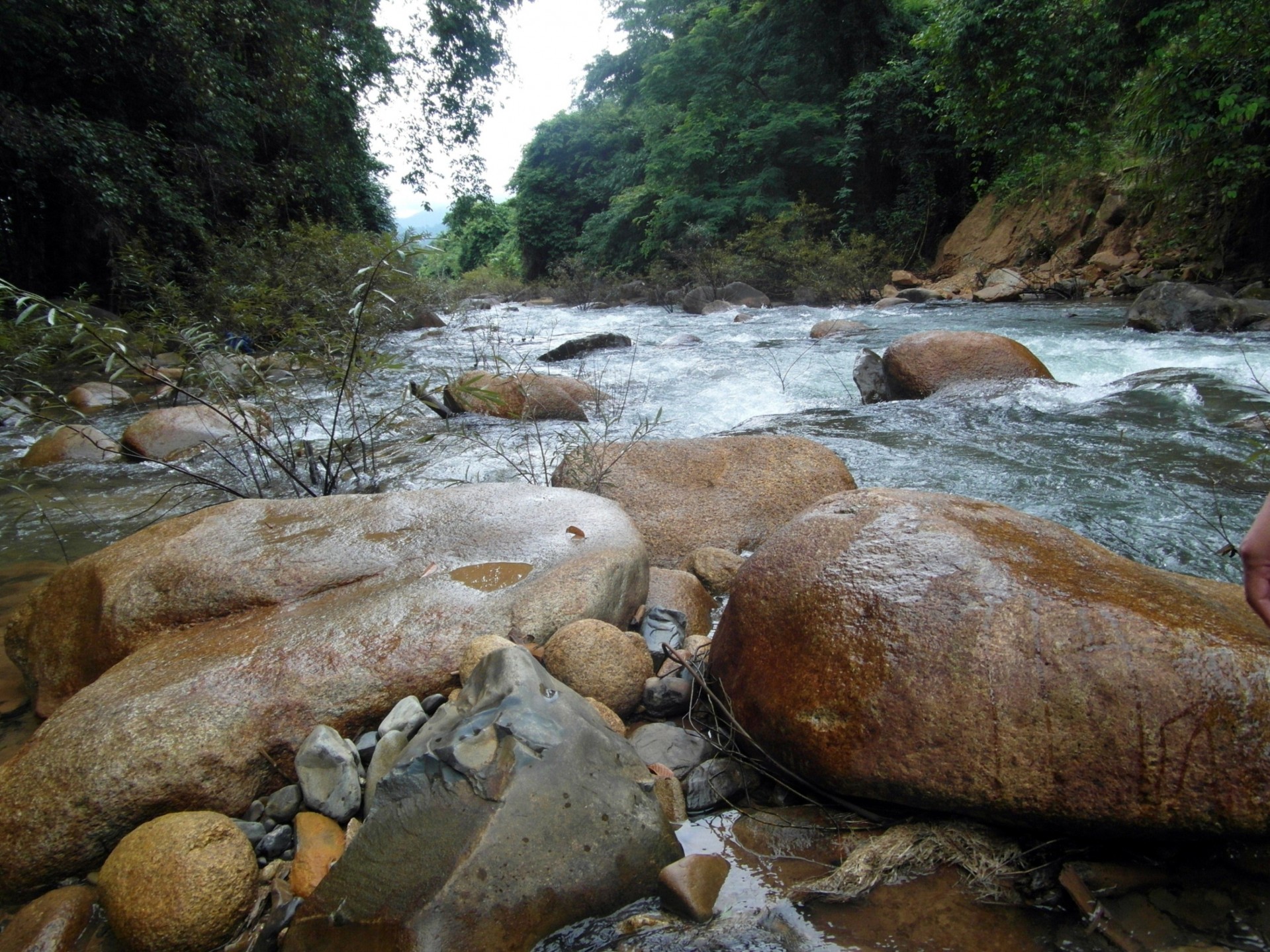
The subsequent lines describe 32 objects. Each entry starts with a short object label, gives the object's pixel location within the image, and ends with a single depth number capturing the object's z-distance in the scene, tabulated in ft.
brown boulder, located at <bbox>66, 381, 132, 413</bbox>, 24.06
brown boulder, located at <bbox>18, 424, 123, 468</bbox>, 18.49
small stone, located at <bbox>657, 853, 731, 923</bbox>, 4.91
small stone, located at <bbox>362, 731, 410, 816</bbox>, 6.01
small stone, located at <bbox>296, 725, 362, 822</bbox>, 5.98
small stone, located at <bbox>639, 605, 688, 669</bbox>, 8.39
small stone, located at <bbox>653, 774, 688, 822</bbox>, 5.94
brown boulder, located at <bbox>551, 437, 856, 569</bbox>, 11.96
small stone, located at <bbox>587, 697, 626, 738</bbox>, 6.70
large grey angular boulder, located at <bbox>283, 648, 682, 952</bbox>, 4.56
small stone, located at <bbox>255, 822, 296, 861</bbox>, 5.69
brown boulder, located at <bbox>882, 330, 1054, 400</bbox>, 20.29
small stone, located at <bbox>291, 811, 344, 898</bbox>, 5.37
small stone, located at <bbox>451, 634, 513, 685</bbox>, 7.00
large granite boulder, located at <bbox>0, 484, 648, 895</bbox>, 5.88
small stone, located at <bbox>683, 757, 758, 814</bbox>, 6.13
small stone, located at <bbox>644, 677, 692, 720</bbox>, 7.39
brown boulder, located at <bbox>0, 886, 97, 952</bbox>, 5.07
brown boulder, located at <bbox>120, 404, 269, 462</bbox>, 18.10
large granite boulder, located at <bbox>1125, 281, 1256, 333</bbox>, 26.48
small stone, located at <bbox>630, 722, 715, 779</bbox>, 6.52
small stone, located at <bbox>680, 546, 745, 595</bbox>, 10.36
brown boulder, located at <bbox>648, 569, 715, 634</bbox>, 9.29
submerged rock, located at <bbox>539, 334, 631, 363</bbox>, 31.01
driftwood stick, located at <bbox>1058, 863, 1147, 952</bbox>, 4.41
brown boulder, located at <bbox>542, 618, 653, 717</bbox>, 7.07
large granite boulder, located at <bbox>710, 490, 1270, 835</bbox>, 4.87
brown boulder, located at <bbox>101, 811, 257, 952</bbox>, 4.91
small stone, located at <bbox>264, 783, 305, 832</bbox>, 5.99
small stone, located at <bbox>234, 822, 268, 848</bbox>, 5.79
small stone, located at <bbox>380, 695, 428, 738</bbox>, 6.57
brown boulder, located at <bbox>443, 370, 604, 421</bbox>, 19.52
